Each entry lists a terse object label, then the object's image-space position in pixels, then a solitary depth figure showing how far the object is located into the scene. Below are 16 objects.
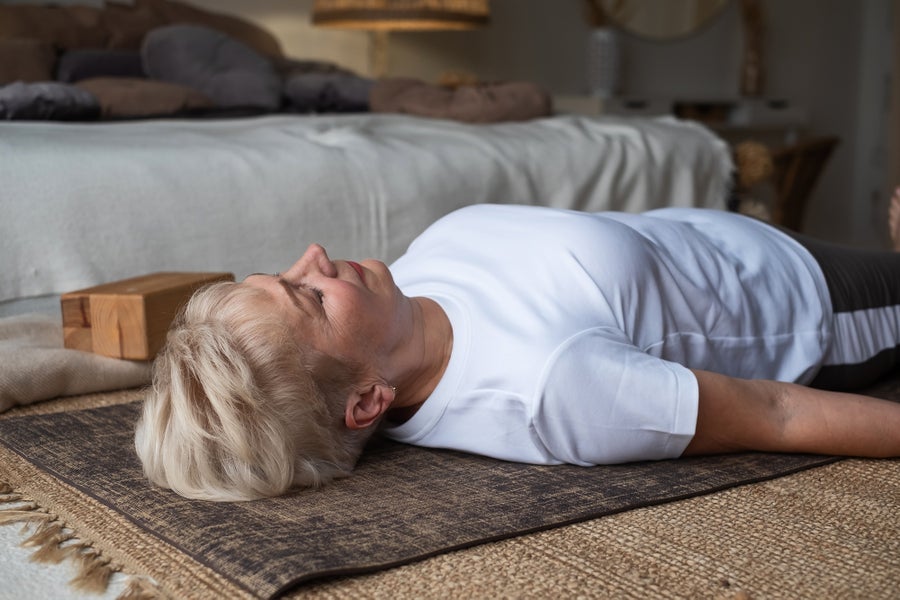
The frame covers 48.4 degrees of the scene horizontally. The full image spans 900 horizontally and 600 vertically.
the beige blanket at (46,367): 1.67
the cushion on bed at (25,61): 2.85
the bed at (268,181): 1.83
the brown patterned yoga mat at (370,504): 1.05
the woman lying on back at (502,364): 1.19
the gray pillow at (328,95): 3.27
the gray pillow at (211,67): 3.15
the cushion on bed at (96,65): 3.05
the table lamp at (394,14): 4.13
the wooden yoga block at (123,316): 1.73
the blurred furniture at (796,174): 3.58
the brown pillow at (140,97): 2.71
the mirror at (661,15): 5.33
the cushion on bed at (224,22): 3.67
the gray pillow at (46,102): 2.29
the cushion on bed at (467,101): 2.92
